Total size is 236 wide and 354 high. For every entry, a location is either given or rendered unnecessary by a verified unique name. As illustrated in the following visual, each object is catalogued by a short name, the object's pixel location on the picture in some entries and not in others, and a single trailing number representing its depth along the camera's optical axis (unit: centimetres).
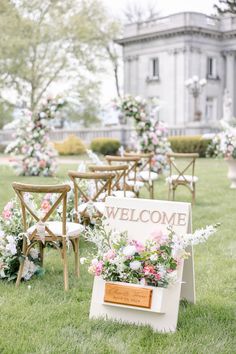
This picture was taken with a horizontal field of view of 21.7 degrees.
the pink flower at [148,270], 465
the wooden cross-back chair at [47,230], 556
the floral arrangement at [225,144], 1318
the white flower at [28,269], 598
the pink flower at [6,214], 628
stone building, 3806
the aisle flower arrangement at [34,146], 1661
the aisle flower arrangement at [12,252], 596
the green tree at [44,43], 3384
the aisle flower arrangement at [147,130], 1611
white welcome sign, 468
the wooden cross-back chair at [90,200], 672
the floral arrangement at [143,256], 465
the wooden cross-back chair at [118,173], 803
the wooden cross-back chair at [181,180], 1134
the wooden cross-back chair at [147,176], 1150
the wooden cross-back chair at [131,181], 1019
